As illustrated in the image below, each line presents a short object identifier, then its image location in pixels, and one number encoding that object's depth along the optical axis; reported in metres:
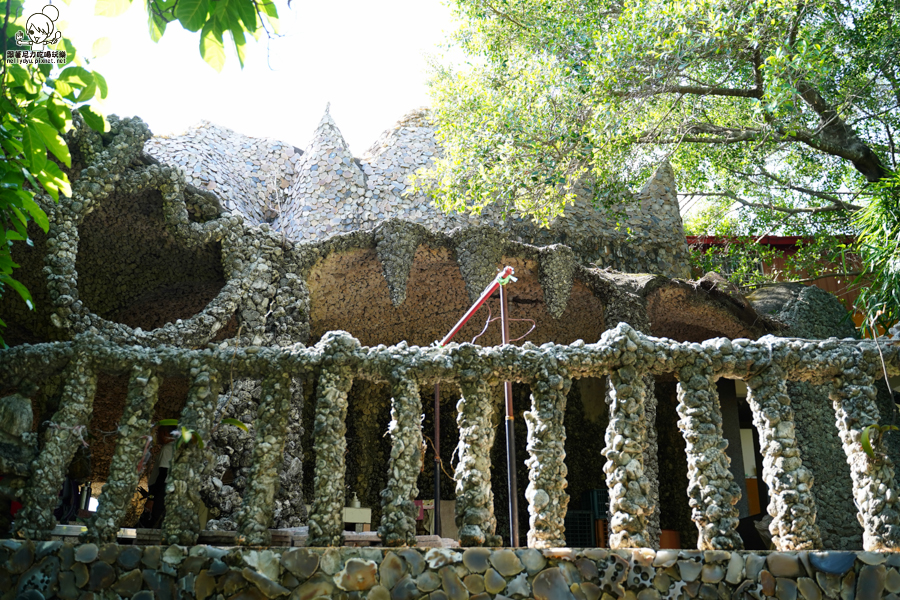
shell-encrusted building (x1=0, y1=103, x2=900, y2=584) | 6.68
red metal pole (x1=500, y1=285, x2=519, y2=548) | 6.43
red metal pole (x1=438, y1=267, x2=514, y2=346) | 7.14
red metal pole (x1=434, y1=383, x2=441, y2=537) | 9.21
